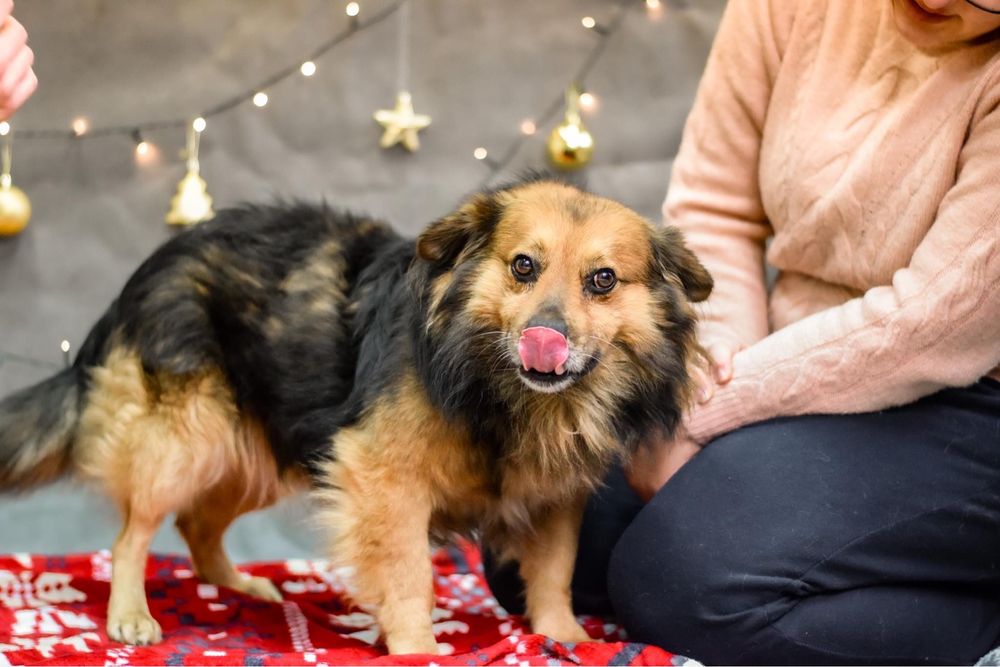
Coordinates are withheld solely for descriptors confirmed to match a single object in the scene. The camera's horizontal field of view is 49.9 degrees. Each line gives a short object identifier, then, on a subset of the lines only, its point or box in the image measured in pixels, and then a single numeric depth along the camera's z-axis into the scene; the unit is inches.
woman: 72.9
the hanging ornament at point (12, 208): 116.0
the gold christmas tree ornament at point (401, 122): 124.7
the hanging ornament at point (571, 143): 123.6
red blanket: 70.8
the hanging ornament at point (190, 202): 121.6
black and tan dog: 72.2
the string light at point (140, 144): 124.7
